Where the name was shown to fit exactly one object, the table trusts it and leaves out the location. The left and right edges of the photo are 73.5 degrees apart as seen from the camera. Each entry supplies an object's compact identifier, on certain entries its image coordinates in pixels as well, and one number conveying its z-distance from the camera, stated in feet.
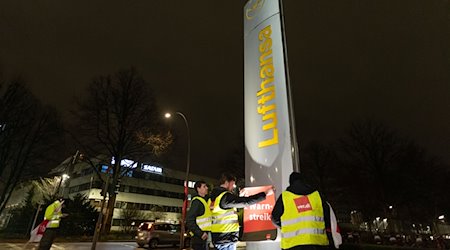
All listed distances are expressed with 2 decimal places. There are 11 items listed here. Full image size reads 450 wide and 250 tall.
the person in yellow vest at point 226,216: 15.96
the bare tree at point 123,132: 83.59
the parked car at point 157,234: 64.75
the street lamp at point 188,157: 54.04
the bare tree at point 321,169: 105.50
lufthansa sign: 21.44
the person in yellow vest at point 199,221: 16.88
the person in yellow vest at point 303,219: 11.38
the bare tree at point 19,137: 77.20
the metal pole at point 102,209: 42.91
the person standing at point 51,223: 27.43
